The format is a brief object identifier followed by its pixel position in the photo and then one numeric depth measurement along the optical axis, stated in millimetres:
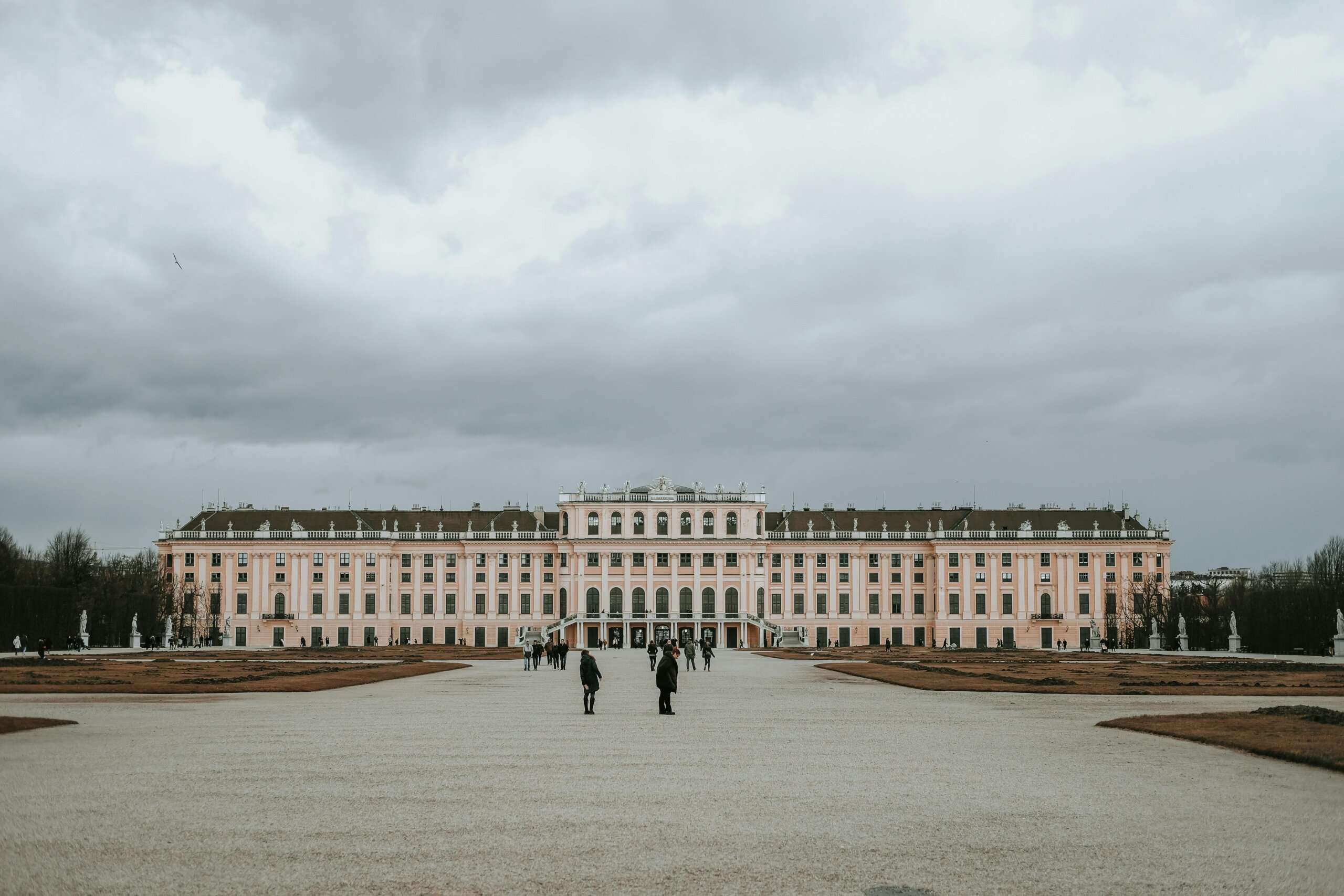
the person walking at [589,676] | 26766
